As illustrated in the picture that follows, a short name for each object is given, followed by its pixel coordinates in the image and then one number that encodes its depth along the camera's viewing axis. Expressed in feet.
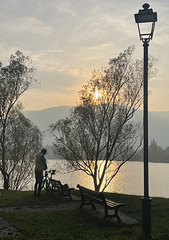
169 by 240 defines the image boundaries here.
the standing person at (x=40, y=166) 46.21
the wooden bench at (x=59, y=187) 45.00
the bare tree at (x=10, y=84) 81.92
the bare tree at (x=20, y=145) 99.66
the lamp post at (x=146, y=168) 24.36
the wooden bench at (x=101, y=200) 29.01
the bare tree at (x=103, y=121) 72.74
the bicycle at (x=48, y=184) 50.55
